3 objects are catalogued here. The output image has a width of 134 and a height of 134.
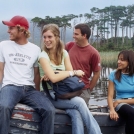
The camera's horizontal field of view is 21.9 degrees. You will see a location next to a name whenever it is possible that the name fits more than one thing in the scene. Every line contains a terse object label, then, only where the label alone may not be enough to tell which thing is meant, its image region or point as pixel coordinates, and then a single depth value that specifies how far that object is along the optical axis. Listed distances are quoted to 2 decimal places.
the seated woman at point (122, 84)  4.62
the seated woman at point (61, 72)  4.15
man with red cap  4.07
